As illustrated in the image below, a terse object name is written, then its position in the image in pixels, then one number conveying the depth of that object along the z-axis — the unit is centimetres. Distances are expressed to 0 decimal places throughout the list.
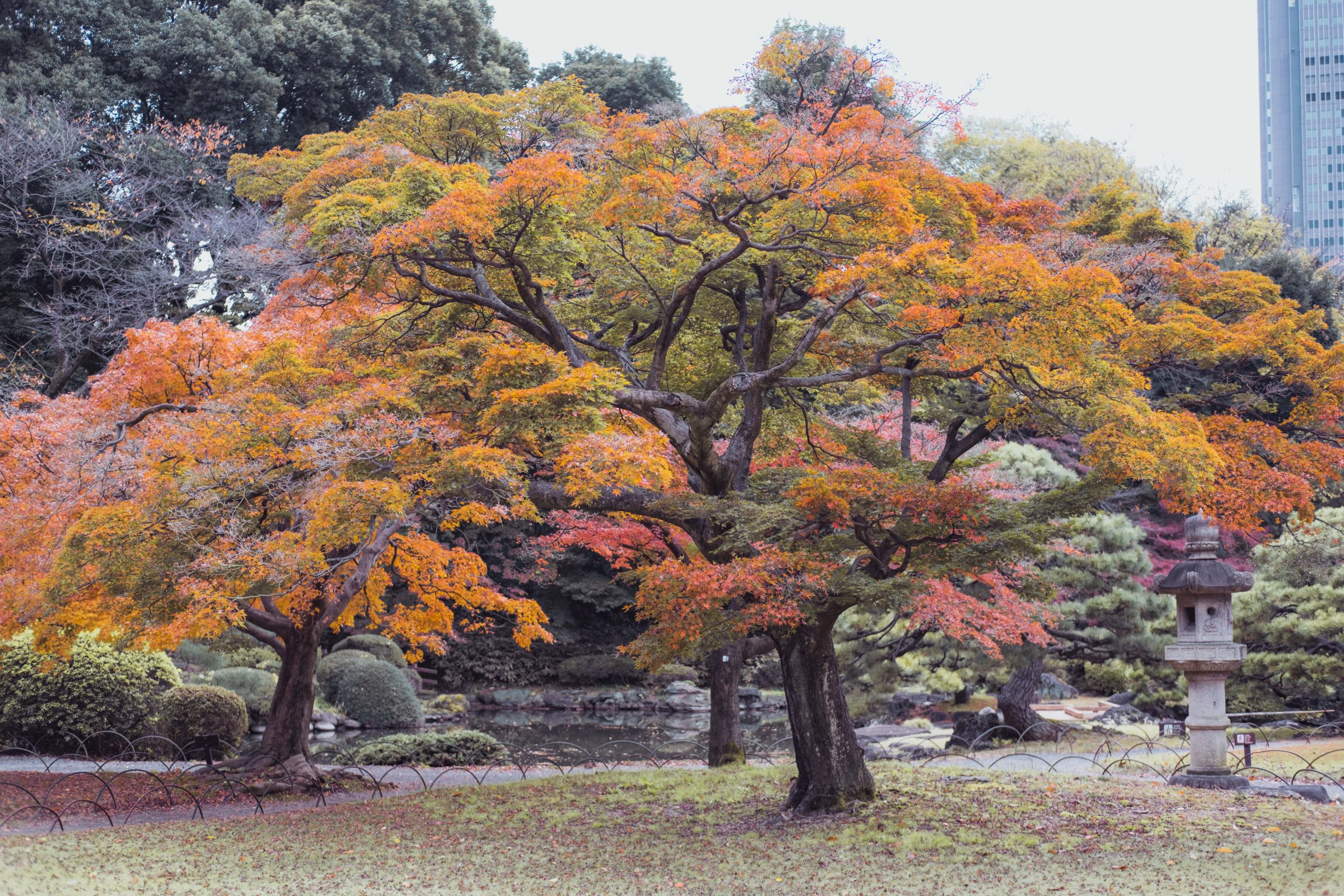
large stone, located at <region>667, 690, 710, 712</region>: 2386
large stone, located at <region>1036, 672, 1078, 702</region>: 1897
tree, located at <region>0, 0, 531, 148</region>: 2050
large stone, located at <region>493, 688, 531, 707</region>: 2444
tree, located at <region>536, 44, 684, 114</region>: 2842
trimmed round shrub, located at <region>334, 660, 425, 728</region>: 1900
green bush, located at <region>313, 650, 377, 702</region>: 1953
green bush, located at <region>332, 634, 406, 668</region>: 2127
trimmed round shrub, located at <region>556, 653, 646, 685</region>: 2531
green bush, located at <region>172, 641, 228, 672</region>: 1947
